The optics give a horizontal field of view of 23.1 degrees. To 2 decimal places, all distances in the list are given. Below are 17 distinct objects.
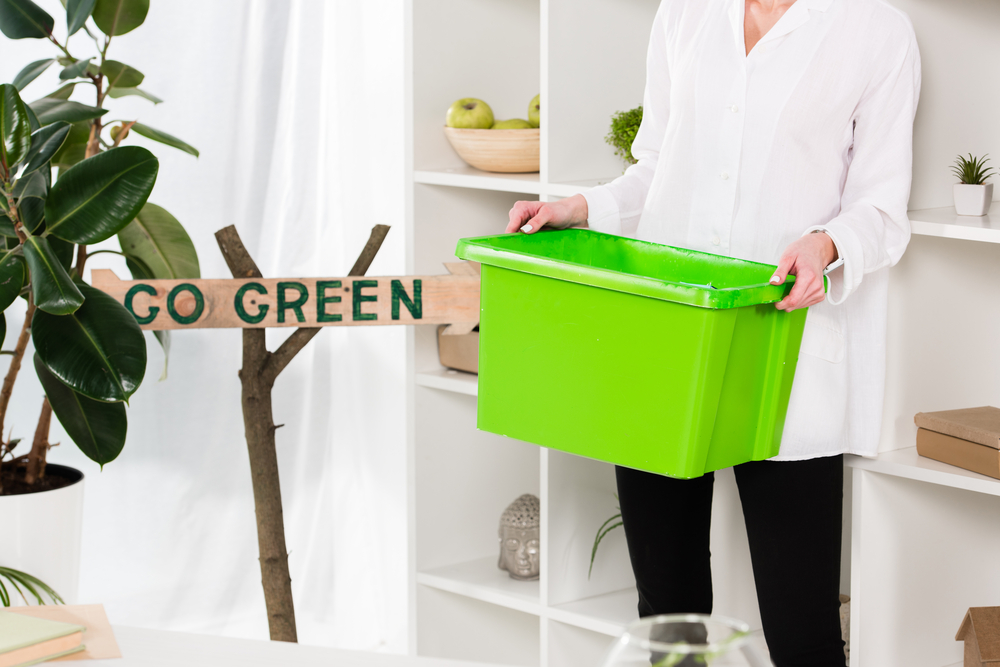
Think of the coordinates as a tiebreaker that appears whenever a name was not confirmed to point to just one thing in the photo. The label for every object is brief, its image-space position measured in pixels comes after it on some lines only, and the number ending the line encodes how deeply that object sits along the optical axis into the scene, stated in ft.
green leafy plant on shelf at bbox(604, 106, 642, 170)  12.77
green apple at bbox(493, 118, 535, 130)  13.15
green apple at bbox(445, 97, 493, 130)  13.21
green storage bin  10.86
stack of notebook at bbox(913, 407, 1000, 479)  11.53
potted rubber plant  11.68
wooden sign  12.58
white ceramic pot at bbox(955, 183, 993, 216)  11.60
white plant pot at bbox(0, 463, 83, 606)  12.39
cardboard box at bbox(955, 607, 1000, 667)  11.36
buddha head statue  13.59
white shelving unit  11.81
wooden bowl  13.08
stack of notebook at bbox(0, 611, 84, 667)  7.76
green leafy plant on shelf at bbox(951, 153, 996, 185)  11.66
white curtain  14.63
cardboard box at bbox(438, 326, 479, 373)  13.34
